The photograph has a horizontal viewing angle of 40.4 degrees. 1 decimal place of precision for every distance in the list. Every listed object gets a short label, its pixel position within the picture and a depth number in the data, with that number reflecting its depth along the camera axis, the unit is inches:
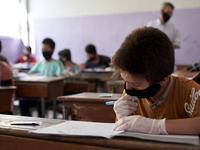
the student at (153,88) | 34.5
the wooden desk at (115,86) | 101.7
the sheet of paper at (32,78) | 131.7
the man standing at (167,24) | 172.1
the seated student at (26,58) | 287.1
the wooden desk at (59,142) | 29.6
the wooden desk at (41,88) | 125.4
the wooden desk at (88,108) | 68.1
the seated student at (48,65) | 152.6
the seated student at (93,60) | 211.6
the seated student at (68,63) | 181.5
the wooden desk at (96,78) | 177.3
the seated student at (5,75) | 117.2
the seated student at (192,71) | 104.0
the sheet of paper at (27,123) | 41.8
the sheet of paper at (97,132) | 30.8
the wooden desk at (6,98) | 103.5
